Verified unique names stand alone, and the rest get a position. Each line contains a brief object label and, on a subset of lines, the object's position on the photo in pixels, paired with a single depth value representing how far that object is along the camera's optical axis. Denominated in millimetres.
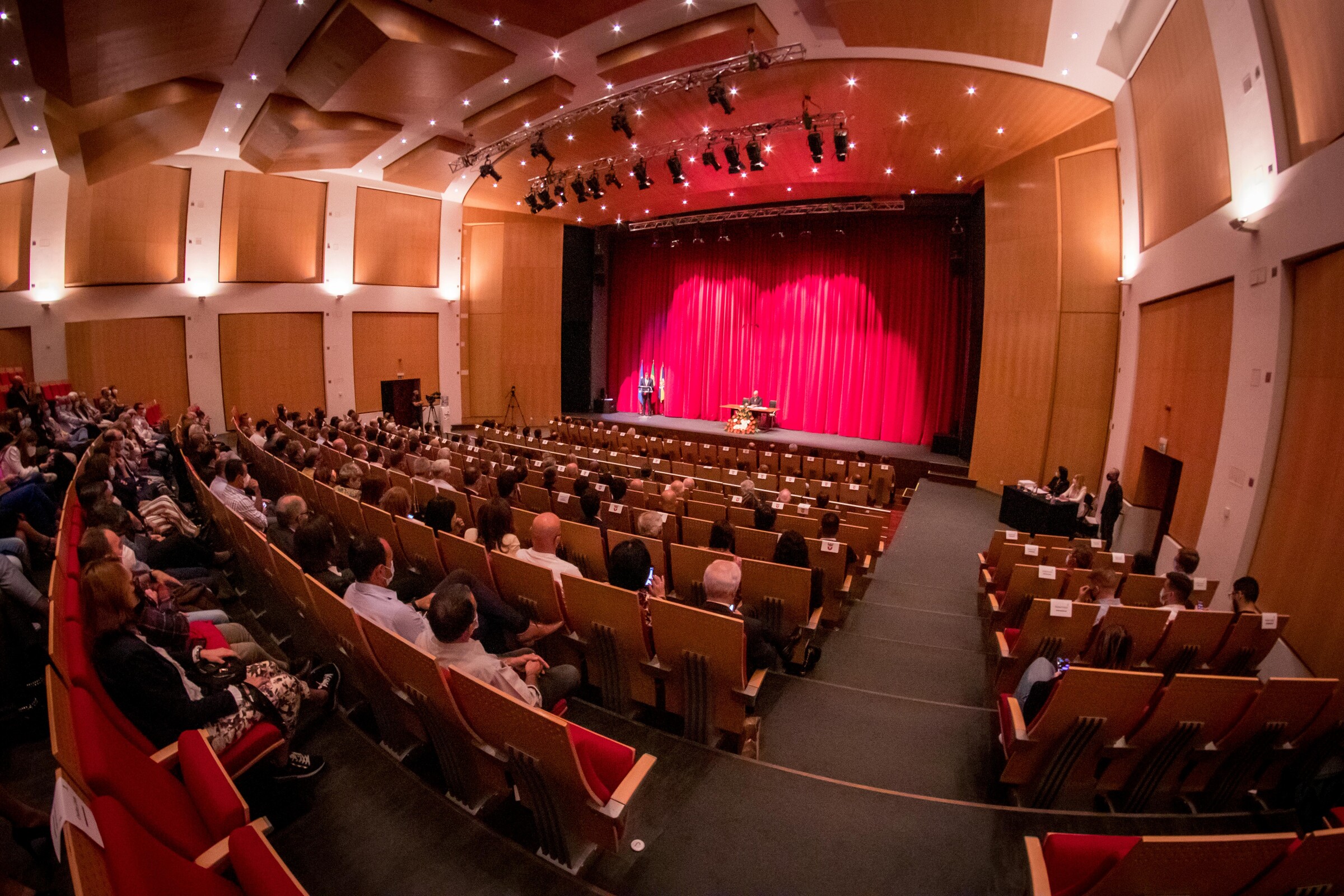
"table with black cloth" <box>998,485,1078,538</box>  7820
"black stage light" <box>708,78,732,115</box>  7404
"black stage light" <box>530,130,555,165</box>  9781
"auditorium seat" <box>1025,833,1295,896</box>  1588
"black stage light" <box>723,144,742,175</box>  9227
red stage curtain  13766
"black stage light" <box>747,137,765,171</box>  9172
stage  11891
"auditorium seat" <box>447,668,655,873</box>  1893
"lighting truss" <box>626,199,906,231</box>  12891
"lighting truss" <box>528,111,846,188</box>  8930
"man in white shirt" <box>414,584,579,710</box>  2320
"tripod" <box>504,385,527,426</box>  16530
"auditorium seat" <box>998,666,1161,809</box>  2488
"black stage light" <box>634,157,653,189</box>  9930
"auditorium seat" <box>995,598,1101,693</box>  3439
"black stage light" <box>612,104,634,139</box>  8558
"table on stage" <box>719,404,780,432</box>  15180
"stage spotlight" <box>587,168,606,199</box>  11219
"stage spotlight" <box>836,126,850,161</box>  8414
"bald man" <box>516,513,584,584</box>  3641
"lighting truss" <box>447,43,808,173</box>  7051
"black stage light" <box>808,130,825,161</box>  8266
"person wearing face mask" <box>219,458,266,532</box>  4754
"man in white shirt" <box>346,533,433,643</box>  2807
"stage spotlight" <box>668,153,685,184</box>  9523
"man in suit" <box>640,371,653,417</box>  17391
